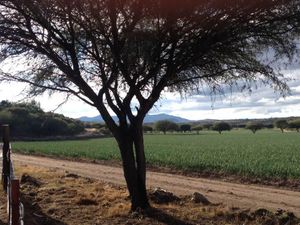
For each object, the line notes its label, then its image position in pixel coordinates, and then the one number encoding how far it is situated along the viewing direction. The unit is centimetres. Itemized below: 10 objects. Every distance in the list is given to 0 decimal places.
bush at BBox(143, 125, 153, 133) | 8789
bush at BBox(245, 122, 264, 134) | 9033
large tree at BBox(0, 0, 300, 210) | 619
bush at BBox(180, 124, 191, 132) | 9389
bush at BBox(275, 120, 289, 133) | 8713
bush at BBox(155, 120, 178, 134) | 8631
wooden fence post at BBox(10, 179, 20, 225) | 391
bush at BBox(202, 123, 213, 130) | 10097
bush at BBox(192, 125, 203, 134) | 9934
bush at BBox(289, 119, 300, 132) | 8375
